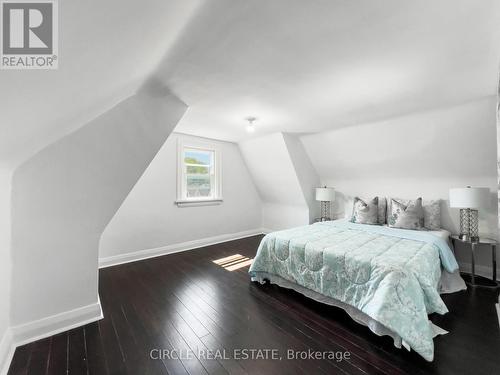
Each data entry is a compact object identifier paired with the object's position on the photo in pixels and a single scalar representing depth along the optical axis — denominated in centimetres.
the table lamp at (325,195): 417
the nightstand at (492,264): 260
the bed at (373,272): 163
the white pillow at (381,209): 352
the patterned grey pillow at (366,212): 343
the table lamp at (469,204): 252
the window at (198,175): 405
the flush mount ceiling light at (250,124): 301
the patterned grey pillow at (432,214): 306
